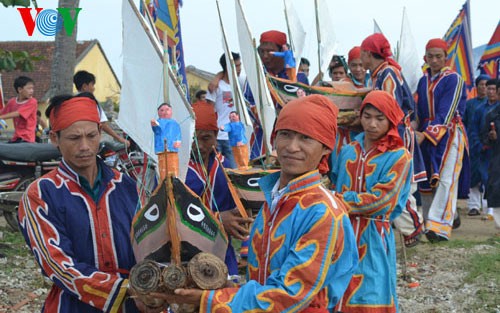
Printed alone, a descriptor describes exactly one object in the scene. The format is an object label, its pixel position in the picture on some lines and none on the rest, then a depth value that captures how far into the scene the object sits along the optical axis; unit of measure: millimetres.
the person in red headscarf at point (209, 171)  3971
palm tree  11414
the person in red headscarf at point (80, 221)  2832
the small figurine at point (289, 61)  6105
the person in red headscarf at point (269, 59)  6301
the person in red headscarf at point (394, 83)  5848
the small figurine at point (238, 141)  4051
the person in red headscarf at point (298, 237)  2391
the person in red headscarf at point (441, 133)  7637
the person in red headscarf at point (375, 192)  3928
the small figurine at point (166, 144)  2742
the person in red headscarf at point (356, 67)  7996
